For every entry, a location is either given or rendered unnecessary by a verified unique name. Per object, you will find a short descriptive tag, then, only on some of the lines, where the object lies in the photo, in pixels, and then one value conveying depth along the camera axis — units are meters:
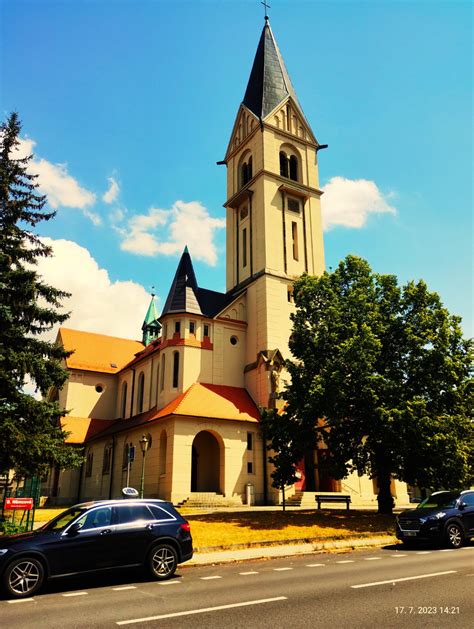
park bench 25.59
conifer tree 17.44
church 30.17
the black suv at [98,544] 8.56
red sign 14.34
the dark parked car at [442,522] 13.54
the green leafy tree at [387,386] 19.73
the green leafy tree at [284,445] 22.70
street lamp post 22.28
